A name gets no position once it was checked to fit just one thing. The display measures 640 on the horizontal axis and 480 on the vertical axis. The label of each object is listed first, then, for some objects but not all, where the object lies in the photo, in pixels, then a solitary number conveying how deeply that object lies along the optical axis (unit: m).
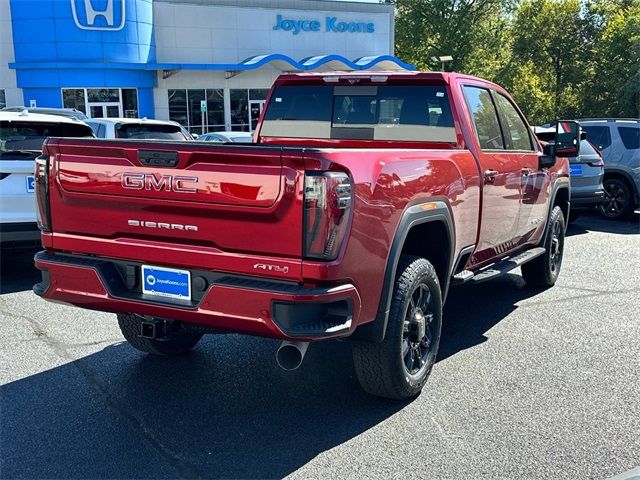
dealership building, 28.00
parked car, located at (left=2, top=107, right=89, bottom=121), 10.95
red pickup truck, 3.26
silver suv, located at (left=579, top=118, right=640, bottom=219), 11.75
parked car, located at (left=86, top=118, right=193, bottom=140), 9.55
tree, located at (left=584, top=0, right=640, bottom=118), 29.69
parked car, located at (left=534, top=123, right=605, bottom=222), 10.70
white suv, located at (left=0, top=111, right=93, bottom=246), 6.72
